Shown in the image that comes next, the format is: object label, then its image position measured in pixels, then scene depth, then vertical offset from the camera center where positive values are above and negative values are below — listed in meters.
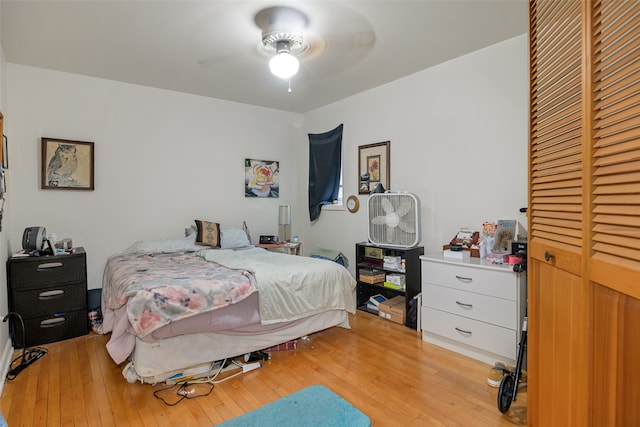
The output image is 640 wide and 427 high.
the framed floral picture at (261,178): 4.59 +0.46
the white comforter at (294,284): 2.52 -0.59
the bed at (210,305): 2.10 -0.66
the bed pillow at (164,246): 3.47 -0.37
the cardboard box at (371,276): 3.58 -0.69
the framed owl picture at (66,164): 3.28 +0.46
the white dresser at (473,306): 2.40 -0.74
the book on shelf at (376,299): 3.63 -0.95
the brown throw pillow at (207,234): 3.82 -0.27
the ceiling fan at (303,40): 2.32 +1.37
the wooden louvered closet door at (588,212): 0.81 +0.00
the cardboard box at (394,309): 3.33 -0.99
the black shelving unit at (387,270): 3.24 -0.60
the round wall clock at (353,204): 4.19 +0.09
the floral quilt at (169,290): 2.04 -0.52
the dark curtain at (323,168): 4.43 +0.59
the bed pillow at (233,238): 3.91 -0.33
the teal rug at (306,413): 1.69 -1.06
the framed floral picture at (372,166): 3.82 +0.53
